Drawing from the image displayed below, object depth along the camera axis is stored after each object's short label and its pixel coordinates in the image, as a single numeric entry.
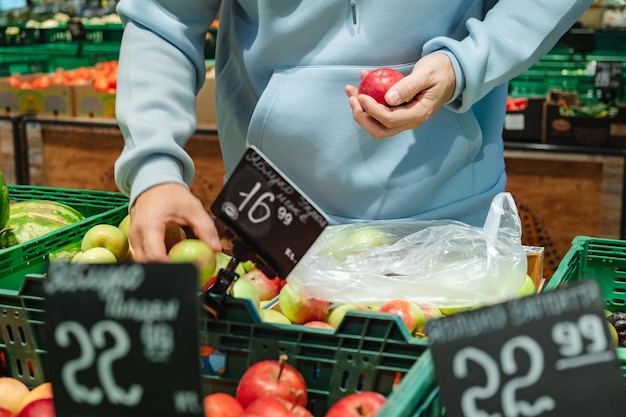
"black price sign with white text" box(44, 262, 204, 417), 0.90
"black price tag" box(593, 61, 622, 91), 4.11
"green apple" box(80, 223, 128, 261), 1.64
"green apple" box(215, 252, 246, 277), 1.46
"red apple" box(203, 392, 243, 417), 1.08
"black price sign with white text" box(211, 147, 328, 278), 1.19
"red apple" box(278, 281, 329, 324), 1.39
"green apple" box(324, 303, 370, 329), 1.40
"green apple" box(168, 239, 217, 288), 1.28
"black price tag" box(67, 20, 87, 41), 6.02
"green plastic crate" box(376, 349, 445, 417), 0.93
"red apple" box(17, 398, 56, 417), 1.09
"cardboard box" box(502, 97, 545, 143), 3.83
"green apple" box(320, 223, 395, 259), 1.56
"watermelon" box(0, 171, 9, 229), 1.83
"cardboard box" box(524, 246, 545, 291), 1.63
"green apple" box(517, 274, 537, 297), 1.43
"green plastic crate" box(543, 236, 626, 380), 1.68
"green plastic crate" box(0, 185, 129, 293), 1.62
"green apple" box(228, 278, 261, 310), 1.43
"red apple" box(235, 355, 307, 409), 1.13
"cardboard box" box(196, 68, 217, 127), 4.20
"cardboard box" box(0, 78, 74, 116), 4.44
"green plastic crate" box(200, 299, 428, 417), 1.15
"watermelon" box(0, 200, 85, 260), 1.78
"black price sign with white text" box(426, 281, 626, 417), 0.89
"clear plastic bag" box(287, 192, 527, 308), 1.42
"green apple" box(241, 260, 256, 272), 1.60
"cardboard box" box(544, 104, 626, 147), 3.66
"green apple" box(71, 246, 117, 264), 1.54
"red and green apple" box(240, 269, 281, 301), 1.52
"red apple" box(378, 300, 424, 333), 1.32
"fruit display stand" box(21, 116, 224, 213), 4.11
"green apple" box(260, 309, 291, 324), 1.33
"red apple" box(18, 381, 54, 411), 1.17
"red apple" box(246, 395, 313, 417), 1.05
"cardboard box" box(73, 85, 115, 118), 4.38
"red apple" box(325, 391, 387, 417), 1.05
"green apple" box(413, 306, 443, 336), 1.35
